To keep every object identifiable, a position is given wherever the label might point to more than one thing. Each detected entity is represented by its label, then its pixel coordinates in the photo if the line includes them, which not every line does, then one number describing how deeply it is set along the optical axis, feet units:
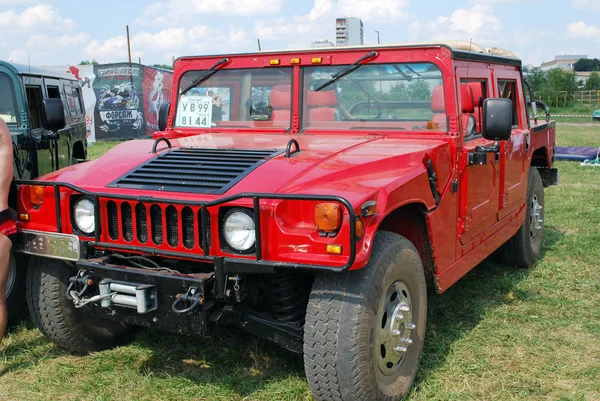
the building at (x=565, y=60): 355.73
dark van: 15.94
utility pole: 102.83
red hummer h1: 10.21
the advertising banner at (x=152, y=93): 69.46
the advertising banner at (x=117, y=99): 67.51
